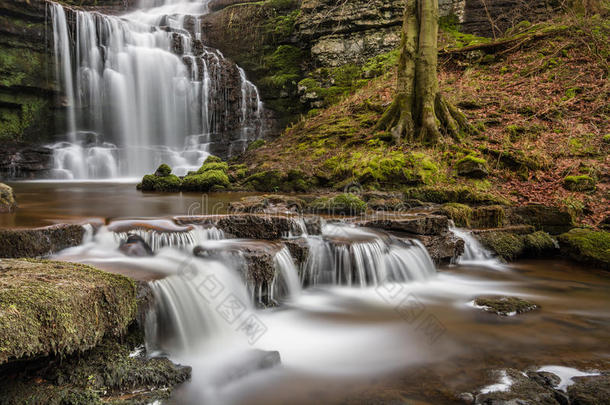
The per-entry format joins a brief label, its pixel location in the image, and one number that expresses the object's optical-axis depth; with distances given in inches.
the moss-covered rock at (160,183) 438.6
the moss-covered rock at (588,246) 234.4
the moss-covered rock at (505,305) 169.5
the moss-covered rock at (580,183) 310.7
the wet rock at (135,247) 181.8
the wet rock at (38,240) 160.2
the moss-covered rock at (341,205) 282.8
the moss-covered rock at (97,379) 83.3
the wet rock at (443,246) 237.2
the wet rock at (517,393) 97.3
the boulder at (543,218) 281.3
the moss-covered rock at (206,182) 436.1
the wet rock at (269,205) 265.3
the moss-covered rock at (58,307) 77.6
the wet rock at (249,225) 213.5
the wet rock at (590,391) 96.7
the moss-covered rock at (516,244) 257.8
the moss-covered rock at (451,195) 315.1
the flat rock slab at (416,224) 243.8
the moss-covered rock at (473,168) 348.5
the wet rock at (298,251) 200.4
